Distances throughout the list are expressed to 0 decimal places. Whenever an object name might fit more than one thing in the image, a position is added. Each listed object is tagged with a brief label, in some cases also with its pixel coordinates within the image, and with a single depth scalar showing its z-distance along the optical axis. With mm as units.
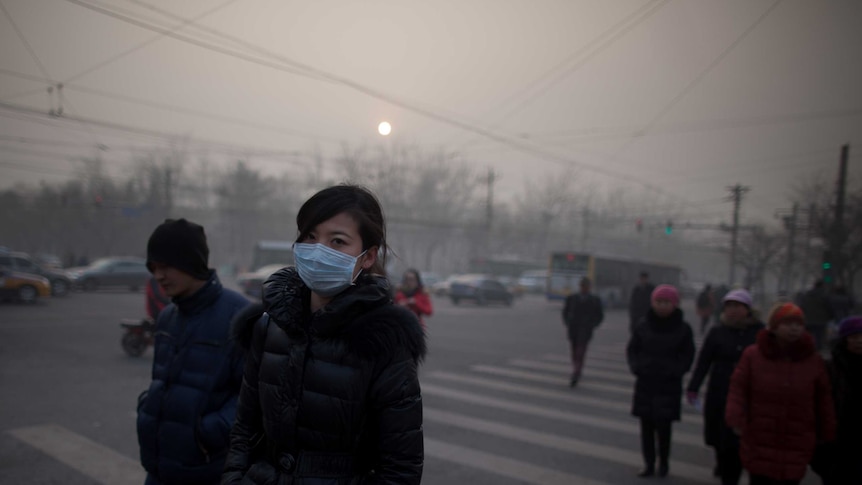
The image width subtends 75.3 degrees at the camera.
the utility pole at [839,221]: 18125
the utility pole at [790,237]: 24148
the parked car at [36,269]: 21562
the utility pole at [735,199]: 29094
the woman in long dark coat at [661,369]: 5473
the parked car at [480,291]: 33219
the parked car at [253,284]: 26078
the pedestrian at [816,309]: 13367
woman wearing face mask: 1671
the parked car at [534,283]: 50000
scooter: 10594
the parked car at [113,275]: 27953
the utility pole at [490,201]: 46212
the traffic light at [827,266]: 17531
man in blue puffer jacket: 2436
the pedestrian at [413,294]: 9234
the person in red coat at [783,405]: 3803
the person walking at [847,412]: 3924
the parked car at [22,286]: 19672
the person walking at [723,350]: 4887
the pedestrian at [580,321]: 10078
